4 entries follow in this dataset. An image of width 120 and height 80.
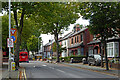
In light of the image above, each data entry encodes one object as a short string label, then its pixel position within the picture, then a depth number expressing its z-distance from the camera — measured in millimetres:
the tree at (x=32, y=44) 92750
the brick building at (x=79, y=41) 48688
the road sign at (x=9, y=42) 18266
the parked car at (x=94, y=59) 31816
